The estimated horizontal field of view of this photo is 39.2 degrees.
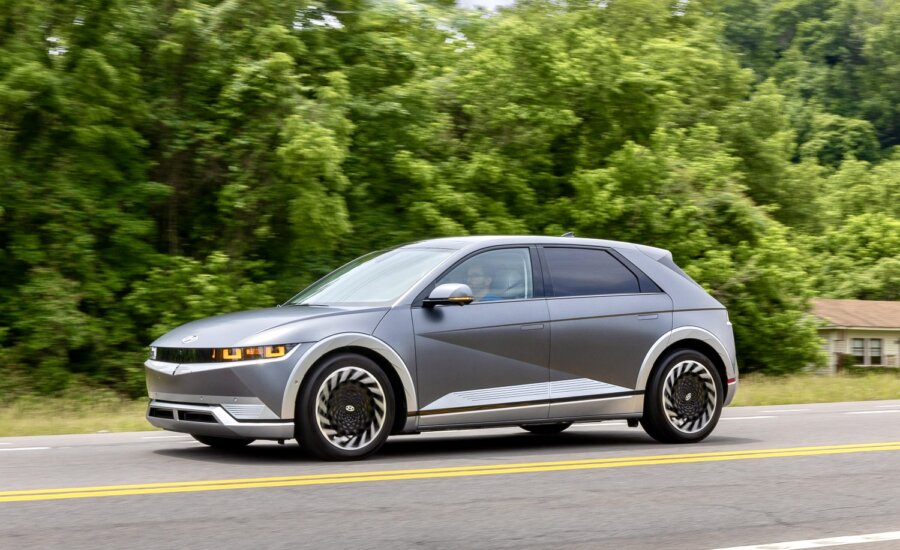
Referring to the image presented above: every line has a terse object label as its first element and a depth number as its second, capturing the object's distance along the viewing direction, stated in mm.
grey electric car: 8711
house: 51562
